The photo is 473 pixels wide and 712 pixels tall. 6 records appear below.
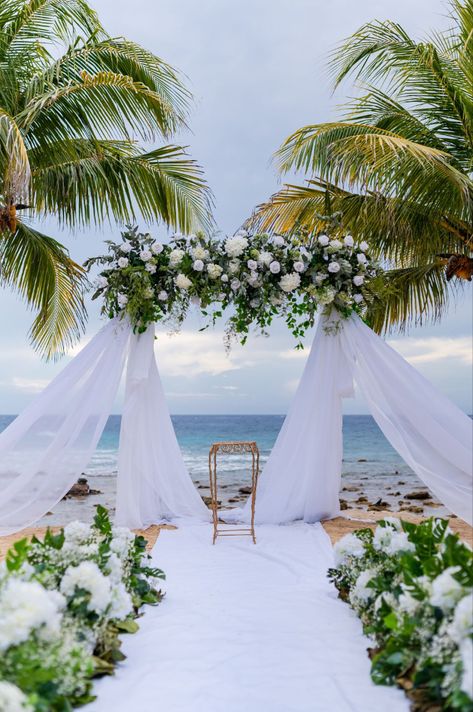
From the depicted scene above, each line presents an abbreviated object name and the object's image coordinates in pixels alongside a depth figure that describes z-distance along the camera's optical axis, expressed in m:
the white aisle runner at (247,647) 2.57
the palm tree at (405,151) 5.98
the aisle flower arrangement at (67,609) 2.15
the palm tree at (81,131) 6.09
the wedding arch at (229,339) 4.66
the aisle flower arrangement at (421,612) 2.18
